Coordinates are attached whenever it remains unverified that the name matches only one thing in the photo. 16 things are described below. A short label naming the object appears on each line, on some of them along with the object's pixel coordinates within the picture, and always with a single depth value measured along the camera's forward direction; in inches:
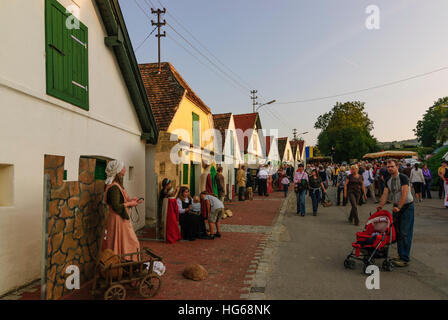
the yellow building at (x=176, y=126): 407.8
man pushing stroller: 233.1
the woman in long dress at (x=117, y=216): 195.6
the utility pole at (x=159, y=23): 613.9
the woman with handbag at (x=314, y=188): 476.1
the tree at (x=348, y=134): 2087.8
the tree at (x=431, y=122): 2829.7
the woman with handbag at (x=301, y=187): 469.4
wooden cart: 168.7
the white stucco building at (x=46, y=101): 188.9
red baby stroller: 220.5
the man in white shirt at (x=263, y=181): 827.4
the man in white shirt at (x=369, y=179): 600.7
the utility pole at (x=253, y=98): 1462.1
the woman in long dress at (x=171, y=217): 323.6
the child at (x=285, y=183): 796.0
